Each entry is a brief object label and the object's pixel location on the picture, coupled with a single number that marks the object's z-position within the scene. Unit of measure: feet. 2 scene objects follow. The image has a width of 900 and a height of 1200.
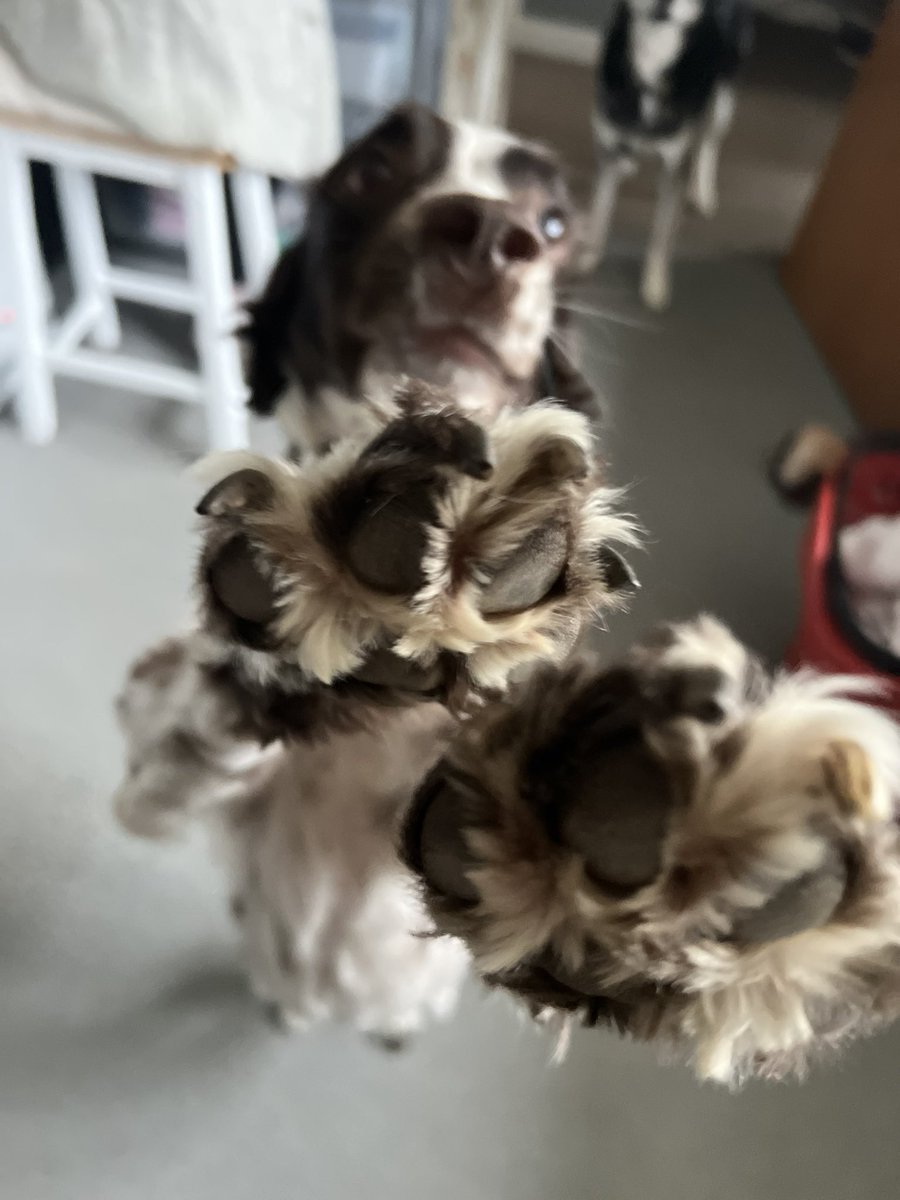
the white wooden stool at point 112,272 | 4.46
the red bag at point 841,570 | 3.96
